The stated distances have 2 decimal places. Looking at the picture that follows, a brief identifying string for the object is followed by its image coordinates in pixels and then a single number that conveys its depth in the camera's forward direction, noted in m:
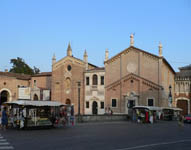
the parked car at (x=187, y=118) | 26.95
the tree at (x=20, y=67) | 68.14
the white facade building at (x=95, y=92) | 35.15
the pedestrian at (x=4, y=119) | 15.94
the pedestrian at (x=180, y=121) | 22.06
